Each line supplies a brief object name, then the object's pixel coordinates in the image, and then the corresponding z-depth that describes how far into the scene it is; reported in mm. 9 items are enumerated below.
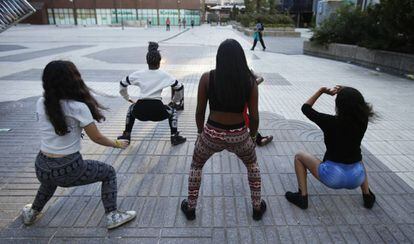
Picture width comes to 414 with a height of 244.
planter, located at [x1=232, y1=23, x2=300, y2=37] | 30625
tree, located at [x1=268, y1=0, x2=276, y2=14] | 35312
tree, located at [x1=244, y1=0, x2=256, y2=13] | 43900
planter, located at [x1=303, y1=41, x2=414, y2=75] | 11086
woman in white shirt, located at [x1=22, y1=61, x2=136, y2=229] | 2637
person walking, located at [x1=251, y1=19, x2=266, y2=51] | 18858
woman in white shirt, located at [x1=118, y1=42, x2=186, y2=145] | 4648
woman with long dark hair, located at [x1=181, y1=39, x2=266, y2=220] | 2617
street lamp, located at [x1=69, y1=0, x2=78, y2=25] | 67312
